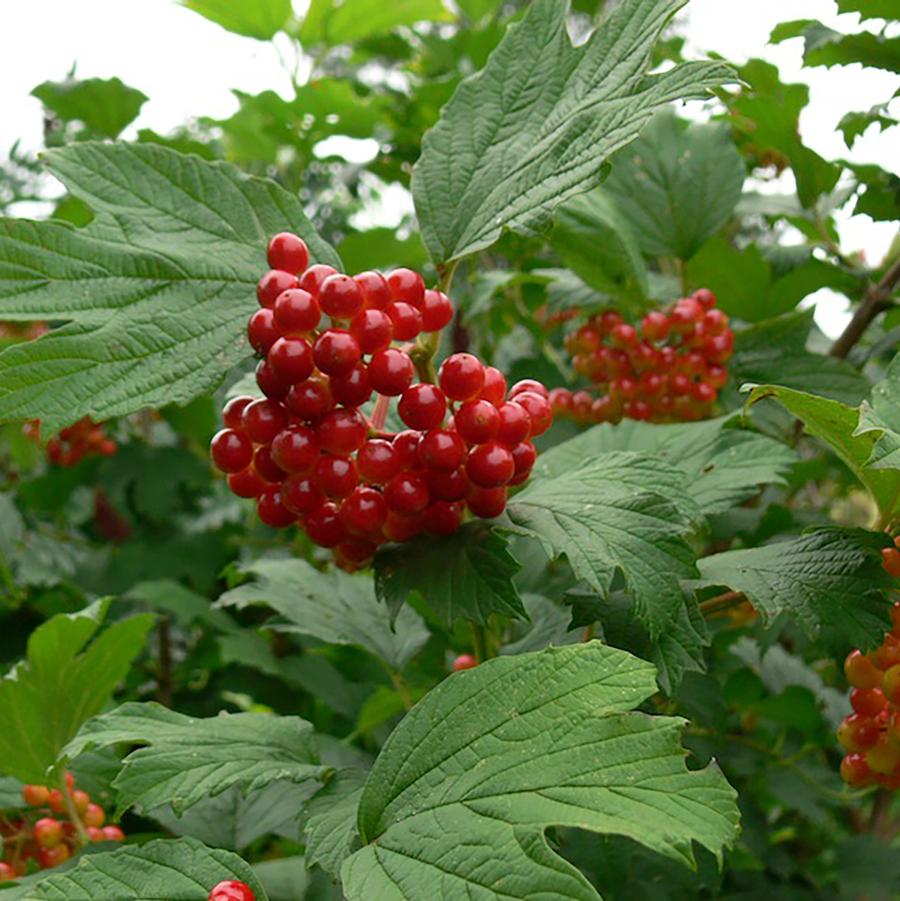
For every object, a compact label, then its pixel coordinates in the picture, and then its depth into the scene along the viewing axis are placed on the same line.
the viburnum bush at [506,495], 0.25
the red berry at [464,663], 0.37
